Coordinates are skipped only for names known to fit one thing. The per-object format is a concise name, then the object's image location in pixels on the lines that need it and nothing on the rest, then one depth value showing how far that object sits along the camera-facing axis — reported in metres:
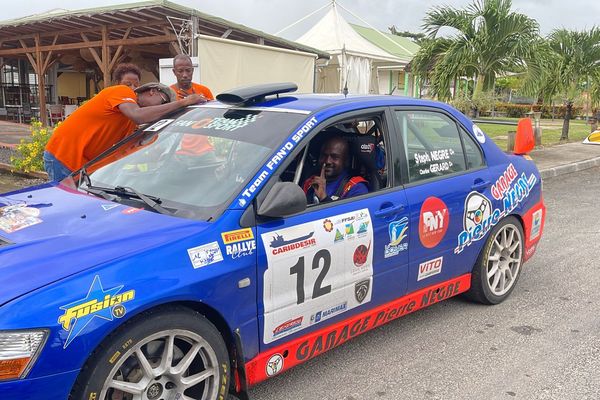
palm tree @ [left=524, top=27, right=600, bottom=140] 15.16
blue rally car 2.11
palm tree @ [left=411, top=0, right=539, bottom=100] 10.32
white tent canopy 15.17
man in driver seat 3.40
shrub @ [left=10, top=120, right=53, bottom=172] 8.05
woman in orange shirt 4.04
